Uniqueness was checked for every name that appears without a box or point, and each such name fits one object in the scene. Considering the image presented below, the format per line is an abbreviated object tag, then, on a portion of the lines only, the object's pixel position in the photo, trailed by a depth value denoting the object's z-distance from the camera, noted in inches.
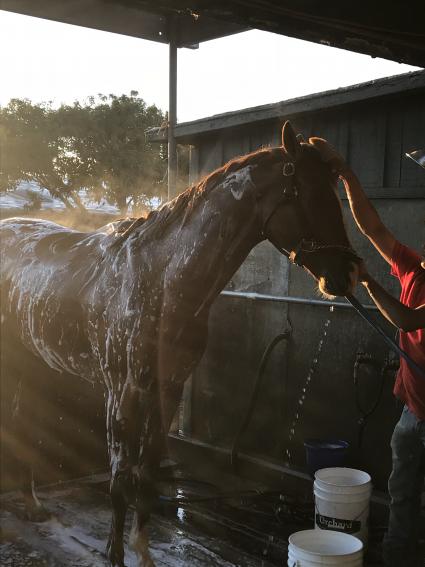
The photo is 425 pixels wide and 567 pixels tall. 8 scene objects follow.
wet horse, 105.3
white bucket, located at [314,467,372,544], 143.3
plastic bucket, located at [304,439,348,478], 169.5
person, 118.6
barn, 163.8
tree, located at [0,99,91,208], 1100.5
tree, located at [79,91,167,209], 1103.6
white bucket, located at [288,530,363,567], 105.9
